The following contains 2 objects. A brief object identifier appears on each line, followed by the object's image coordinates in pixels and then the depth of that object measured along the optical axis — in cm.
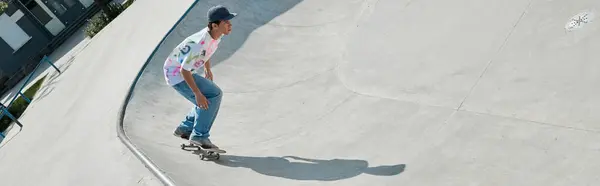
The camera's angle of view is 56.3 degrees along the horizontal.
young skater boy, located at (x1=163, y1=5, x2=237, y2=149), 513
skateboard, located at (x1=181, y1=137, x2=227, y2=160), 582
